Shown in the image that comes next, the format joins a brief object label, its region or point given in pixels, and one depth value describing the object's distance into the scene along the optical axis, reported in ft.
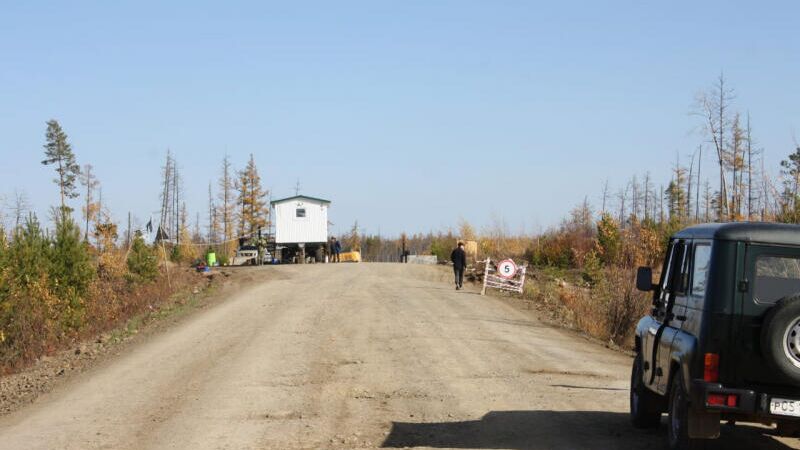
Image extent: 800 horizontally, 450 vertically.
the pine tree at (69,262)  110.11
